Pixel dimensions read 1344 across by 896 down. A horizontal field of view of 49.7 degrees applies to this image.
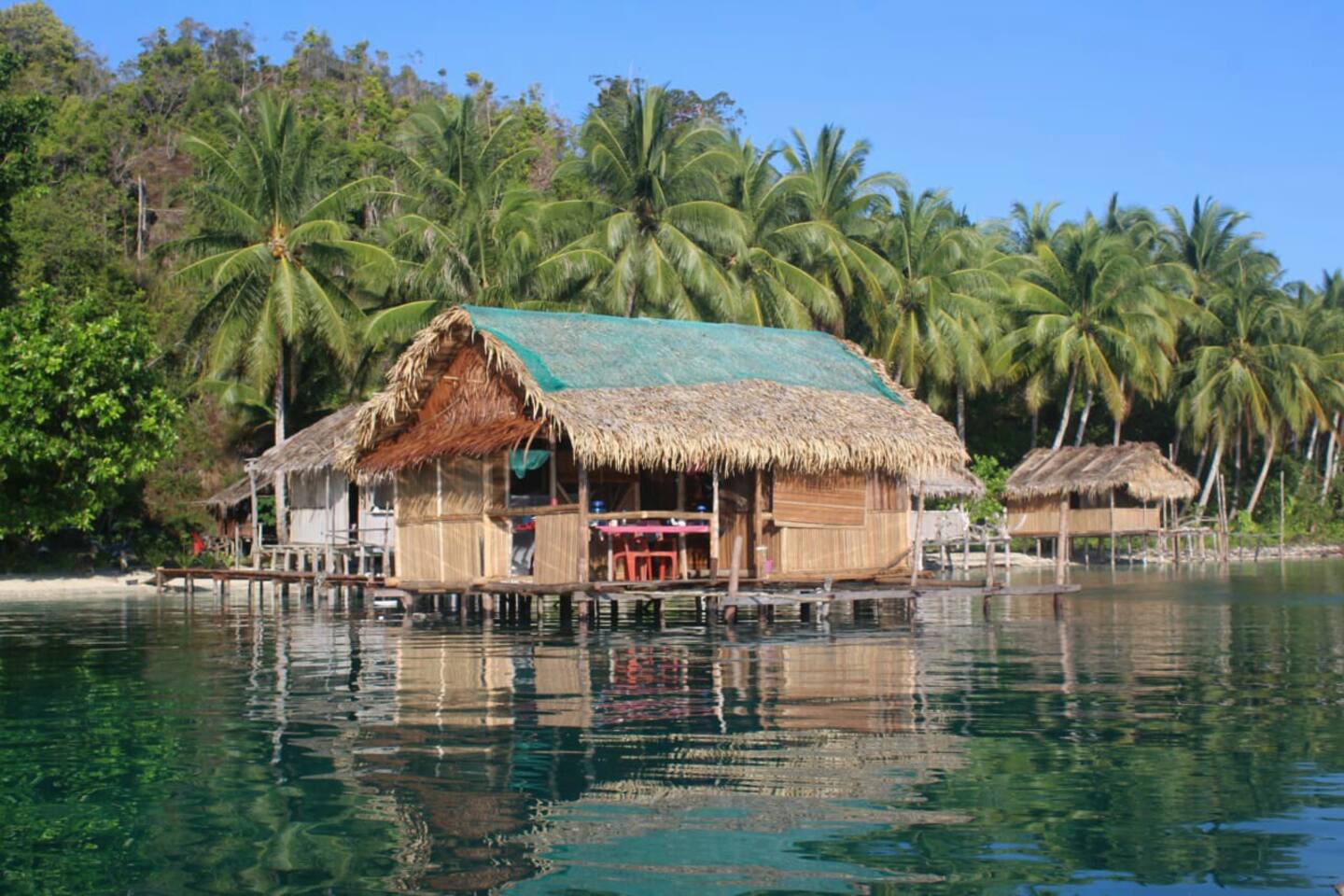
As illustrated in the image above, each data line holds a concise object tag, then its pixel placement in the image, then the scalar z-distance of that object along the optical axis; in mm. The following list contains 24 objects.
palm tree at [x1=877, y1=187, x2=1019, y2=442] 38281
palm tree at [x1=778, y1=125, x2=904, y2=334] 35000
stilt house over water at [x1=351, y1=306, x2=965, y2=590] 18156
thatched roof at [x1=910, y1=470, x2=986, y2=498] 30656
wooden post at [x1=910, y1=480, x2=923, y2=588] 19422
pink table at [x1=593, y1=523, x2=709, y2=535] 18609
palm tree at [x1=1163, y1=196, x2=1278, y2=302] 48062
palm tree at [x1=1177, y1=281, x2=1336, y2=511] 44156
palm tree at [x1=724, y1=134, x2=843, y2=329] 33062
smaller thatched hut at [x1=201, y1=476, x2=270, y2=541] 33219
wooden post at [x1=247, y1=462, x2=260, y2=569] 28188
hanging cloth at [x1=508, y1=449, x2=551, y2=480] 18688
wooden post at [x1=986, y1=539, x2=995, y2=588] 20172
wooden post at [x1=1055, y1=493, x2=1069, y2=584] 22031
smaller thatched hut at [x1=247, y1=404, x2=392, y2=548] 27500
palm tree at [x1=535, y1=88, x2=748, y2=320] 30781
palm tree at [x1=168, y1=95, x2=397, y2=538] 31562
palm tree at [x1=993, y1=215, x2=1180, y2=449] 40250
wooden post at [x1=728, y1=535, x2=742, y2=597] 17547
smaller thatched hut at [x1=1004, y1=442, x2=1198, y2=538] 39906
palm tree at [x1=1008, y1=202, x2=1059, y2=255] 47969
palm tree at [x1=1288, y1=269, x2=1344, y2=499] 49031
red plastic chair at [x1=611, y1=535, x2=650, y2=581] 19203
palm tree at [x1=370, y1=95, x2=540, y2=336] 30969
